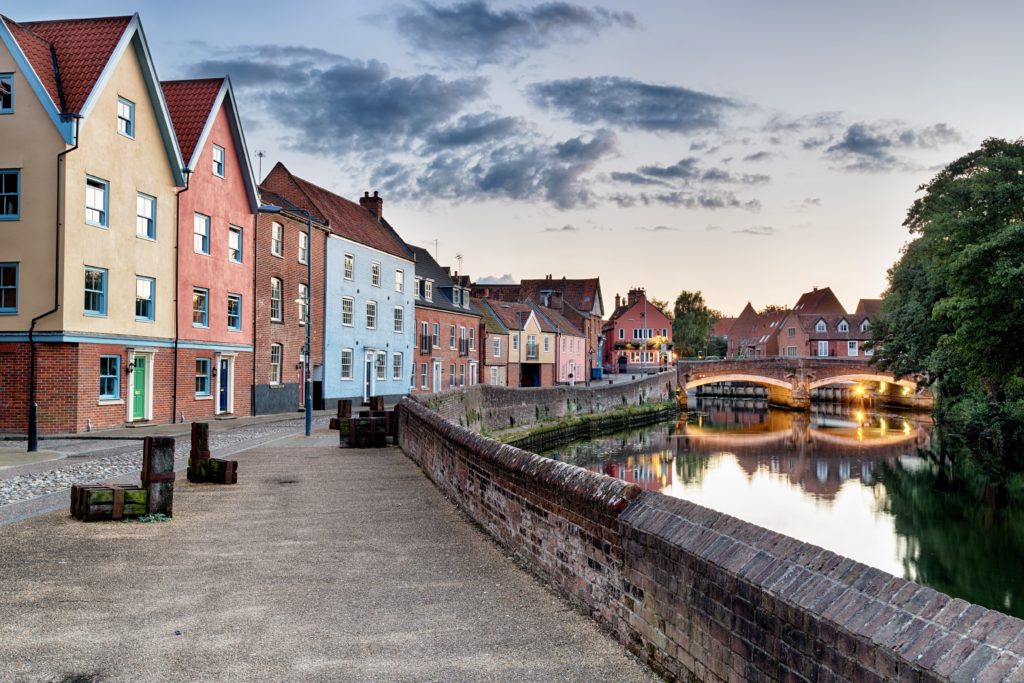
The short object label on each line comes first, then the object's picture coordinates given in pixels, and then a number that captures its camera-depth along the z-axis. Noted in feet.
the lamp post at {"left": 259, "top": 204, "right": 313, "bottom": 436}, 71.59
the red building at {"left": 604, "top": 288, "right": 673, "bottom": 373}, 328.70
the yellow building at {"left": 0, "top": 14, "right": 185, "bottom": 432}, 71.67
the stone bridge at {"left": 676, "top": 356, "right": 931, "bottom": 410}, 231.09
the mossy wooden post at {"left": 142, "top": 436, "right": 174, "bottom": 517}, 31.94
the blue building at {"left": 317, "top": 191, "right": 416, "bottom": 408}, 124.47
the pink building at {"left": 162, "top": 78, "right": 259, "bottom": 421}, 90.43
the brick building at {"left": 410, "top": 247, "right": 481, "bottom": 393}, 158.10
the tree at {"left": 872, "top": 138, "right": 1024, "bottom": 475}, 83.36
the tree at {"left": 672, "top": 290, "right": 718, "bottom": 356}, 401.70
